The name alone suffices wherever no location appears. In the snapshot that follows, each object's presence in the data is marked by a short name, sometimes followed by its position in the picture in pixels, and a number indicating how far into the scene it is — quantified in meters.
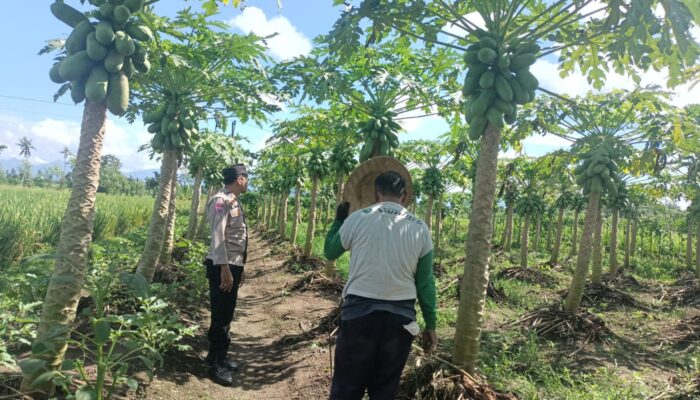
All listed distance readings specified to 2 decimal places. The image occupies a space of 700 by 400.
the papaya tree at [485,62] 3.85
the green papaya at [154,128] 6.45
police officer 4.27
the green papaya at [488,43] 4.00
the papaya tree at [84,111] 2.91
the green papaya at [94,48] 3.03
